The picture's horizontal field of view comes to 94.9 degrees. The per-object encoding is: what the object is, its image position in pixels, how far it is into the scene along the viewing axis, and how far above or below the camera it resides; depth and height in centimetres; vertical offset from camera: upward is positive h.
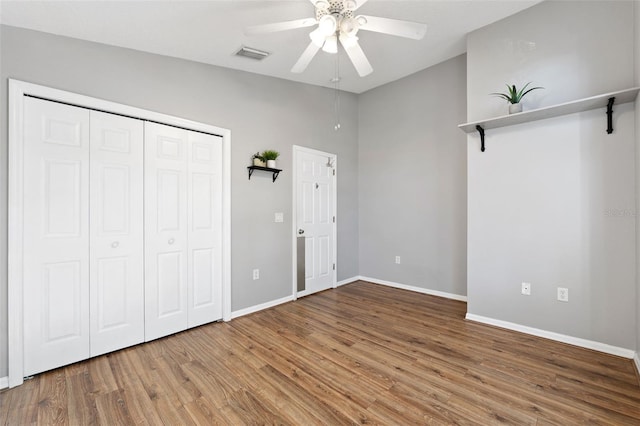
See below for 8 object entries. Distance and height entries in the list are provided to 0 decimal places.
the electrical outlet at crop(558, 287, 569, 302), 263 -72
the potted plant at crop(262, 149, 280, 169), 355 +70
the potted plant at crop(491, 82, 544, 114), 272 +111
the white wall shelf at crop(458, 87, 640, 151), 227 +91
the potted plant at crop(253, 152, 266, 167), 349 +65
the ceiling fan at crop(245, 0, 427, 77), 189 +126
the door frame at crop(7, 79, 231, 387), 211 -6
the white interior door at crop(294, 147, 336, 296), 414 +1
